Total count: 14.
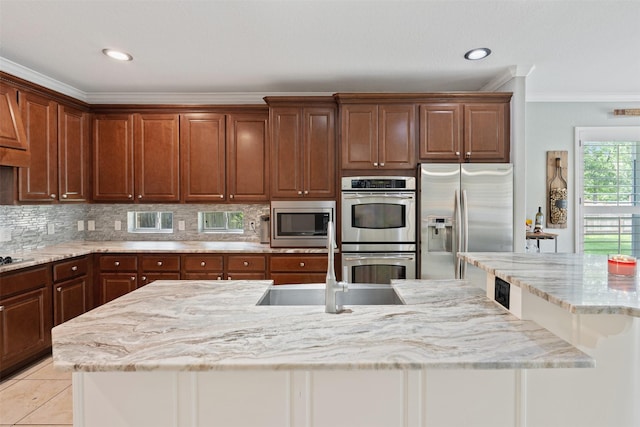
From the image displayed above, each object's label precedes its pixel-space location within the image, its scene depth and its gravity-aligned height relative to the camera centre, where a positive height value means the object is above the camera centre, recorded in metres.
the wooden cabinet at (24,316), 2.67 -0.85
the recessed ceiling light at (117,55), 2.89 +1.31
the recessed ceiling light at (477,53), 2.90 +1.31
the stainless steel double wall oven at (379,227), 3.47 -0.17
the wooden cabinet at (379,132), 3.52 +0.77
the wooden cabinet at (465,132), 3.50 +0.77
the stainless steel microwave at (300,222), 3.62 -0.12
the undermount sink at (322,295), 1.93 -0.47
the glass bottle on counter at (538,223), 4.00 -0.16
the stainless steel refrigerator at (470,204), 3.37 +0.05
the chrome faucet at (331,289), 1.42 -0.33
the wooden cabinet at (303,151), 3.62 +0.61
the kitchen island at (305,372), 1.00 -0.52
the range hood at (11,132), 2.80 +0.65
